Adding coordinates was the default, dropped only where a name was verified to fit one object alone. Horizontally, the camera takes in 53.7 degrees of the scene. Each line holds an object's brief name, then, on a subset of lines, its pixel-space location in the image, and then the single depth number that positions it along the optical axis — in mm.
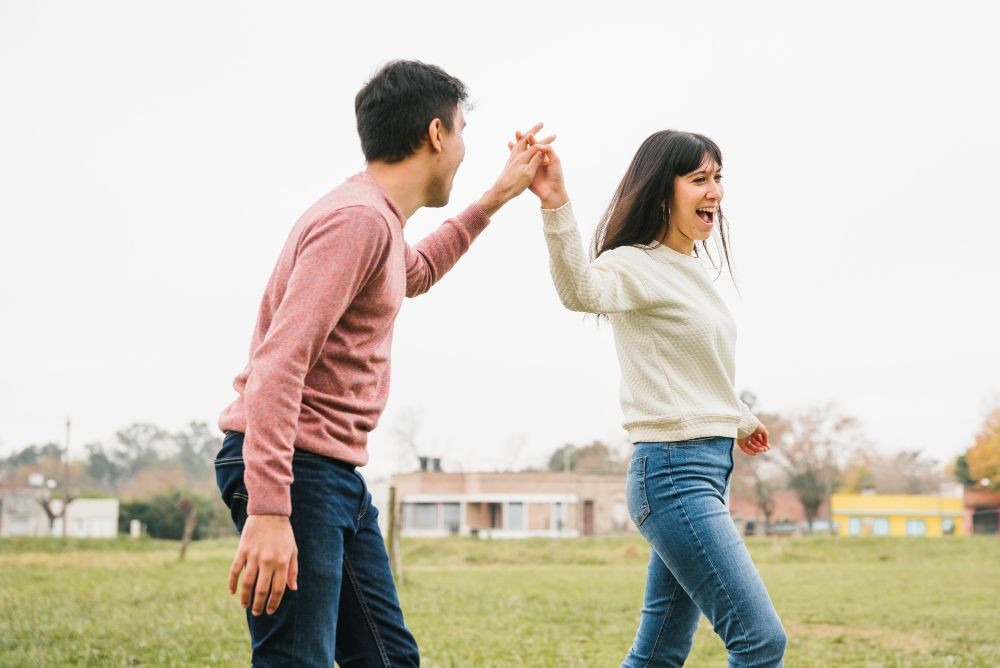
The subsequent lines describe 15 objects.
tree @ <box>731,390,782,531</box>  52625
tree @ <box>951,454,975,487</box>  61219
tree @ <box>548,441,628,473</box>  72375
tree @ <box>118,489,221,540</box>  49072
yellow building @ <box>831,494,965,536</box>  61781
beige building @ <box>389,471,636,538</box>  55844
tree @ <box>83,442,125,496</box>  94812
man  1968
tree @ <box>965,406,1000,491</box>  50656
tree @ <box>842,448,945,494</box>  71875
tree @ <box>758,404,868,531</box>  52375
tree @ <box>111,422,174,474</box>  98750
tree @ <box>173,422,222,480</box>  97250
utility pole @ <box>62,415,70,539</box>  44425
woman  2701
